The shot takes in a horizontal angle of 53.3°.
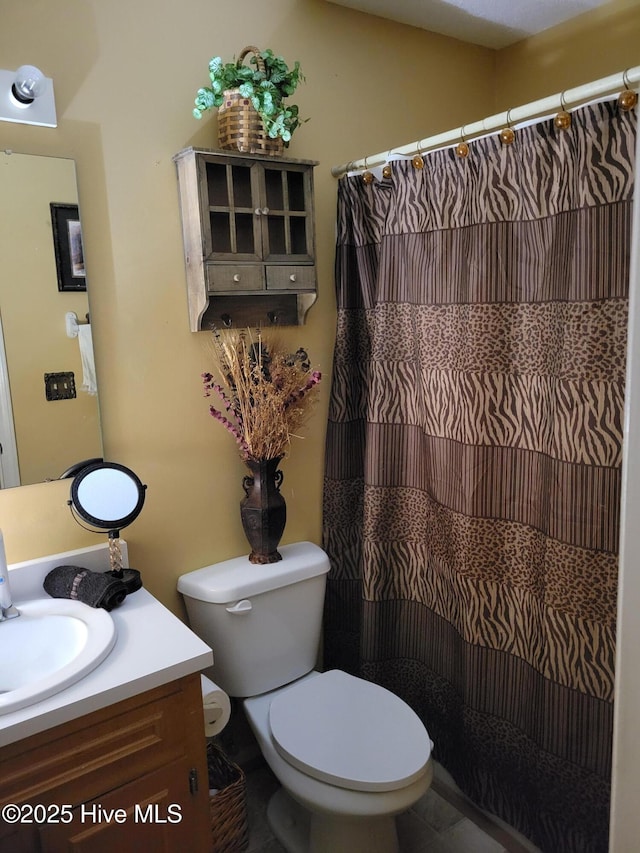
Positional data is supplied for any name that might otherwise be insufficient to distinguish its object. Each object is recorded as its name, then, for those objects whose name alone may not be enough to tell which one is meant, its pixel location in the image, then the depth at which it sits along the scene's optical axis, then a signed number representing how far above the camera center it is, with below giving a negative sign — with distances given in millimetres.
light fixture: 1429 +558
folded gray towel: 1525 -598
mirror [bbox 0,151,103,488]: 1523 +33
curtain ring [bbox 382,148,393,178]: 1876 +454
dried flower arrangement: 1810 -170
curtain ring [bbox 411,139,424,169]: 1778 +454
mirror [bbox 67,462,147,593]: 1572 -405
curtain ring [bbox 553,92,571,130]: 1464 +453
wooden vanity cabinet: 1172 -868
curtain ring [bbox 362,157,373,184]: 1941 +455
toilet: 1521 -1031
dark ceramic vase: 1895 -532
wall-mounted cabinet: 1721 +272
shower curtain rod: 1333 +487
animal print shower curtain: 1503 -358
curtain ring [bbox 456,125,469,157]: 1654 +448
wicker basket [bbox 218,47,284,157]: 1699 +552
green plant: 1652 +635
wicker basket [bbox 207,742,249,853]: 1719 -1277
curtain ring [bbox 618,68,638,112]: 1348 +456
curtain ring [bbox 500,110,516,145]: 1574 +455
